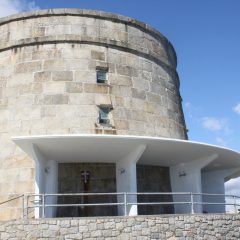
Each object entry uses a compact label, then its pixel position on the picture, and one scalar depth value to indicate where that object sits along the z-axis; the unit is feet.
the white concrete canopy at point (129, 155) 41.04
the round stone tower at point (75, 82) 50.11
